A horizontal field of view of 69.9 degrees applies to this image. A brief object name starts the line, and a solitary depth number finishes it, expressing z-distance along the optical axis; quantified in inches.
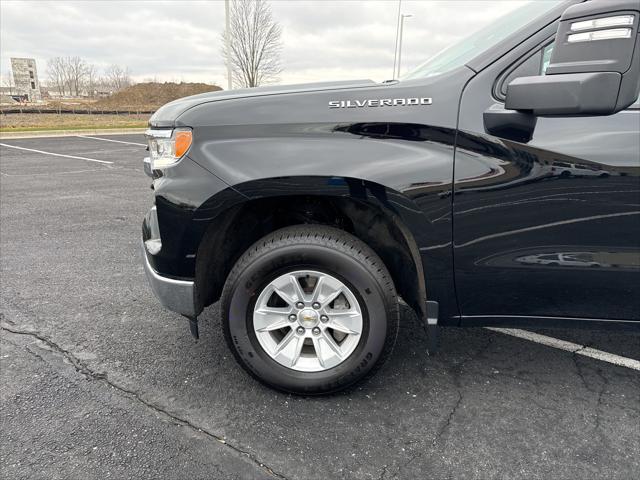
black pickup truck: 76.2
